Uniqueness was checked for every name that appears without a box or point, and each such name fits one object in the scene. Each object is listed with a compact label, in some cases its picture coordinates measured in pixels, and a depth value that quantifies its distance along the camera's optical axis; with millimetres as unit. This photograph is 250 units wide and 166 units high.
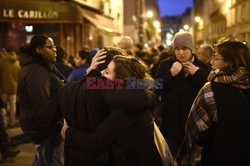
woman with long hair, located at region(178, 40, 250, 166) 2415
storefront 8754
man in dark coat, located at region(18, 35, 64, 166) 3208
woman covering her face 2000
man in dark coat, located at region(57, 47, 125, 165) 2086
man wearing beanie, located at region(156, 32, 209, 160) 3554
